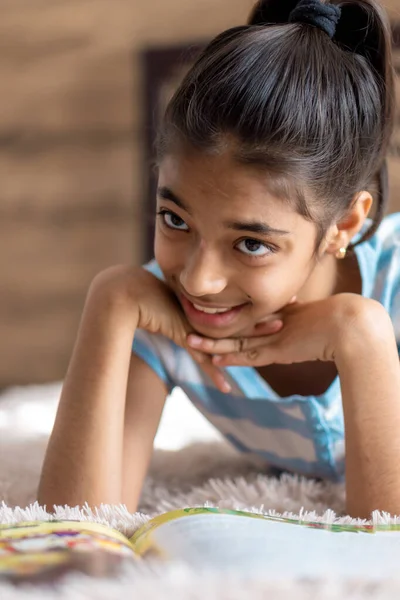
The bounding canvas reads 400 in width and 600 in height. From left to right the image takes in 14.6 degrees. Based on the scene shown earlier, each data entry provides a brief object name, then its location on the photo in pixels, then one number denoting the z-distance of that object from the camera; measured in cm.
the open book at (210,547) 84
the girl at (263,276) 103
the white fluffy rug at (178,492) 80
